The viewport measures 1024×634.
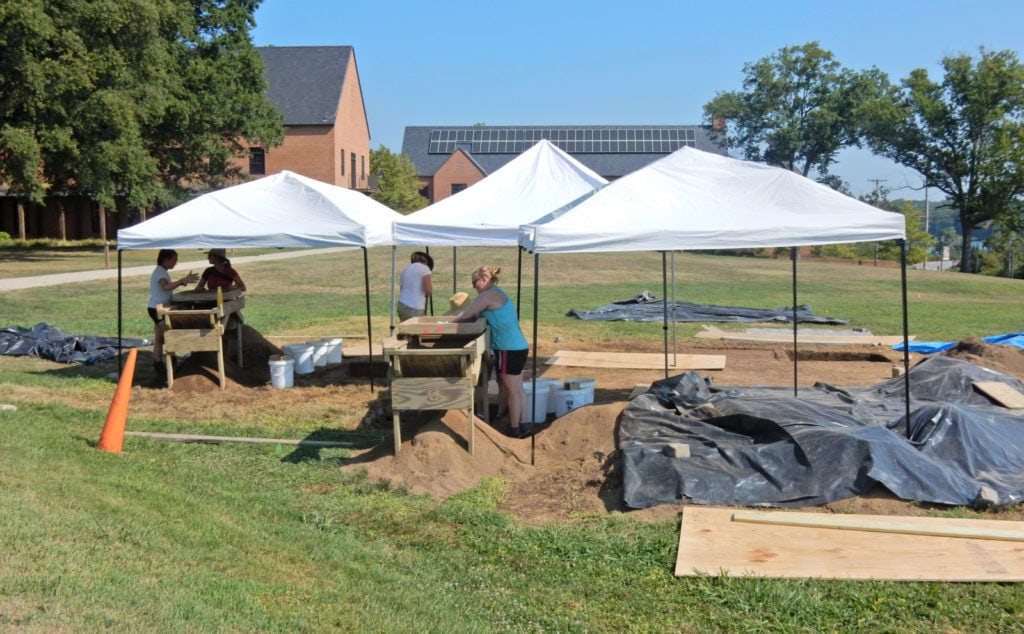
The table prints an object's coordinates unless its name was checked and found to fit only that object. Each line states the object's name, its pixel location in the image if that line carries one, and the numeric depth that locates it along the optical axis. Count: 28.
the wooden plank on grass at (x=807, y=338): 17.08
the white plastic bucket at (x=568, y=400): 10.27
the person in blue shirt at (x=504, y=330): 9.41
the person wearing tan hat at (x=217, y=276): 13.17
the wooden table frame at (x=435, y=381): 8.40
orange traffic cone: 8.94
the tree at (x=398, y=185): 64.94
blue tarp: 15.85
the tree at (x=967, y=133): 59.06
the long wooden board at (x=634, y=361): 14.24
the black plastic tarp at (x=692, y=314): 21.41
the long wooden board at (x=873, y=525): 6.34
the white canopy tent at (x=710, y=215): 8.76
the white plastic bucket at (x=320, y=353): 13.77
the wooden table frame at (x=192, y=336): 12.01
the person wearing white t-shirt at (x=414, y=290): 12.04
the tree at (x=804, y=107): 72.25
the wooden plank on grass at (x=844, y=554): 5.90
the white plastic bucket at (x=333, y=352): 14.13
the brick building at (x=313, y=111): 60.69
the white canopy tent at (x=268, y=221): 11.77
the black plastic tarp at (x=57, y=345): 14.38
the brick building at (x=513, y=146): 81.25
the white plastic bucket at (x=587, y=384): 10.42
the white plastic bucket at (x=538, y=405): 10.18
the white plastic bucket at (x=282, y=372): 12.39
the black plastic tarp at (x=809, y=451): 7.24
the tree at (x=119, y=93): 30.20
